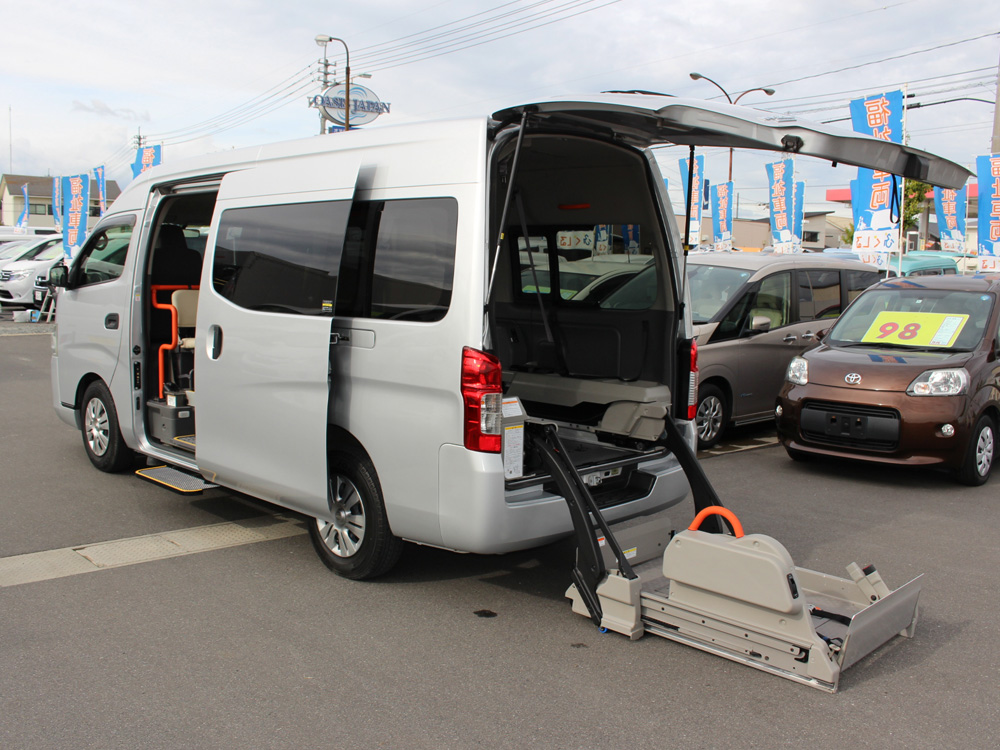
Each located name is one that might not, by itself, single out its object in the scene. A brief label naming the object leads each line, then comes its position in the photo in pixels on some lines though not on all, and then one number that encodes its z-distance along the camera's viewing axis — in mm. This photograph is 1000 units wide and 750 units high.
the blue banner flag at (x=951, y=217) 25922
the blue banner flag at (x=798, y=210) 22694
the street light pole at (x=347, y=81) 30484
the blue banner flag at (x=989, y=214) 16688
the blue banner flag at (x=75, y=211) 20969
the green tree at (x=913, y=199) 31750
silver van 3980
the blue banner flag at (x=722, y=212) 27938
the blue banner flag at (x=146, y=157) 20312
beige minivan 8523
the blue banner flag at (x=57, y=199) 23081
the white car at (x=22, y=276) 20688
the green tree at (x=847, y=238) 50500
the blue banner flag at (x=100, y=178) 21688
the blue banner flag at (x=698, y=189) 22797
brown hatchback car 7105
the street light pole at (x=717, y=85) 25344
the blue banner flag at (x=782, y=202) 22641
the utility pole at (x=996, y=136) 18641
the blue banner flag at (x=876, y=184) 15258
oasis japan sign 33750
